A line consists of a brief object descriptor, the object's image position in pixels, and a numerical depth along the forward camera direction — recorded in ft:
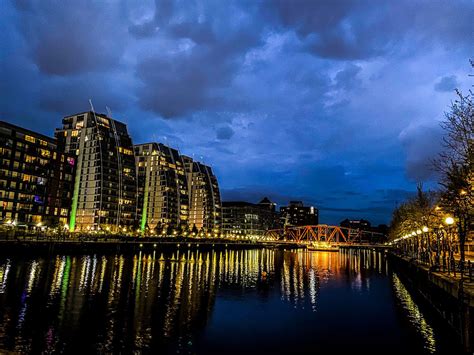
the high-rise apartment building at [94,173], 599.16
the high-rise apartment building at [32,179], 462.60
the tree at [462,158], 99.19
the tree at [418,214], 237.86
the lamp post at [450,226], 95.86
